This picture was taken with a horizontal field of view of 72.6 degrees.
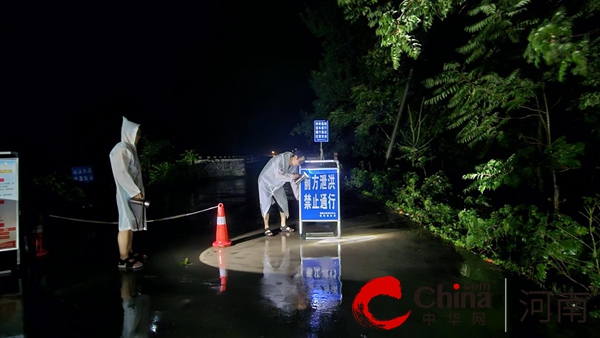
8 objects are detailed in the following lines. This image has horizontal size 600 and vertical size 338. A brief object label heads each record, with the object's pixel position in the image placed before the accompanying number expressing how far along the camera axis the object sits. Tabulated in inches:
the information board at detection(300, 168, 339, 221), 316.5
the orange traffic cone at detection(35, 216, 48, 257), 276.4
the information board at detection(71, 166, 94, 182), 454.0
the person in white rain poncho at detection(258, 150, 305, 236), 321.7
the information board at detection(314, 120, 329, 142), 432.8
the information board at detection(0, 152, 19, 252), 232.4
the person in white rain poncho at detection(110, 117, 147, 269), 237.6
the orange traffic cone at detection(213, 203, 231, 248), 299.0
